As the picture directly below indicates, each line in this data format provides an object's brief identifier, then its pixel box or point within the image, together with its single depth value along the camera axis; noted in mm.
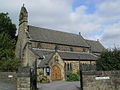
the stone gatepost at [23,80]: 8161
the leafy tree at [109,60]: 10346
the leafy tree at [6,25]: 27145
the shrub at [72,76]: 19884
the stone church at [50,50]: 20162
